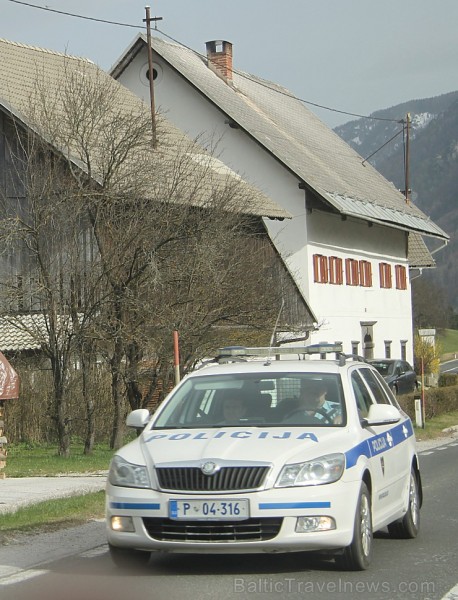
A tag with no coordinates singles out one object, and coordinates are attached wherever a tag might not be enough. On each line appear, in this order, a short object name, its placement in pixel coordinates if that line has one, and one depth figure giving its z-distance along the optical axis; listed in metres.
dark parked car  36.38
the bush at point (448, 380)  47.06
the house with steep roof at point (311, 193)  41.56
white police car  8.29
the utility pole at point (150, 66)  24.19
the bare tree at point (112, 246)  22.52
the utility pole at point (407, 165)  54.16
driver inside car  9.46
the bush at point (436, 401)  31.28
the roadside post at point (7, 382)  17.64
